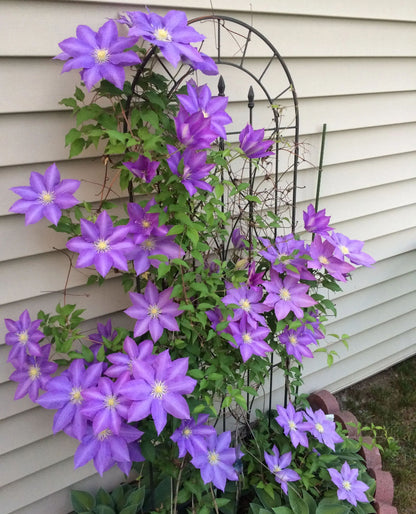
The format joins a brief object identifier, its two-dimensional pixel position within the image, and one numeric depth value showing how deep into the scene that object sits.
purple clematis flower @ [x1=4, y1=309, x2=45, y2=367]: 1.24
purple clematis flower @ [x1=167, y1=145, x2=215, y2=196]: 1.08
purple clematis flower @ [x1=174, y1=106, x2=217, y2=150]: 1.06
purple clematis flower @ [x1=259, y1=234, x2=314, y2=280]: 1.41
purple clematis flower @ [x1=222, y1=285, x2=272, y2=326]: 1.32
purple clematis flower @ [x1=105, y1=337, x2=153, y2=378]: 1.15
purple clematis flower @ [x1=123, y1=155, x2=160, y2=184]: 1.14
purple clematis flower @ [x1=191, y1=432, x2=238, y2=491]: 1.39
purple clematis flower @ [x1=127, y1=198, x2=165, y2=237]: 1.18
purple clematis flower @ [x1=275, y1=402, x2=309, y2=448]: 1.64
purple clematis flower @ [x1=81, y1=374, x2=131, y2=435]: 1.11
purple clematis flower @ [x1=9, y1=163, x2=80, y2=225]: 1.12
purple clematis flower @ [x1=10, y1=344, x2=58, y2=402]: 1.28
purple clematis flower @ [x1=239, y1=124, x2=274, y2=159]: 1.26
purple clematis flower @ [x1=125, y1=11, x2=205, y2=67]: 0.99
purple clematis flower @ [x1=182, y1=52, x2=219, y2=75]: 1.13
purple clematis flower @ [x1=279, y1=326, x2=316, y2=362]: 1.53
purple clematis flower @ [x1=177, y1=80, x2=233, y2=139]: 1.14
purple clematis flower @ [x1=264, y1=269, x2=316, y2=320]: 1.39
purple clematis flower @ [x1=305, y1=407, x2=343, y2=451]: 1.68
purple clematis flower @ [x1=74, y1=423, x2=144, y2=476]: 1.20
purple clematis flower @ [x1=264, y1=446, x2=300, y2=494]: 1.61
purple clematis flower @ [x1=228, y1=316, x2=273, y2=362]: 1.28
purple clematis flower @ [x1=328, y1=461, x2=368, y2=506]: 1.59
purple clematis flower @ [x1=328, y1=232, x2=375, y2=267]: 1.47
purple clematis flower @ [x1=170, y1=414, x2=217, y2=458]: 1.30
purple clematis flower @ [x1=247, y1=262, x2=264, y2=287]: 1.41
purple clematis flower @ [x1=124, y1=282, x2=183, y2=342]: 1.23
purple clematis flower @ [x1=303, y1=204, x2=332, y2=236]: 1.46
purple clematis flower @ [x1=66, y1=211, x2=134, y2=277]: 1.11
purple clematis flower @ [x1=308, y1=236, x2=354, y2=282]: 1.43
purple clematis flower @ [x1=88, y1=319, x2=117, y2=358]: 1.40
